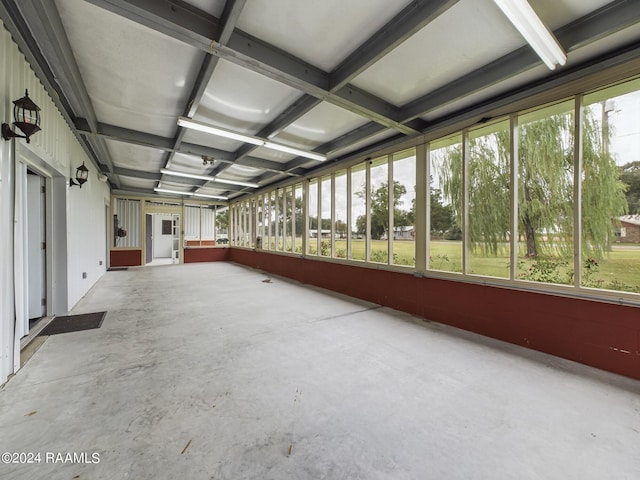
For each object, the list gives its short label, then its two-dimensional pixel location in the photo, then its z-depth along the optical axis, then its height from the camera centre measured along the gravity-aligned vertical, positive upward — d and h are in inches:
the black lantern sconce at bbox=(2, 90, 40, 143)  90.4 +43.5
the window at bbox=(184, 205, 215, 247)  487.5 +22.1
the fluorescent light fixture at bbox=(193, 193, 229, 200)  453.8 +75.2
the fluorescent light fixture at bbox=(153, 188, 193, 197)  393.5 +73.1
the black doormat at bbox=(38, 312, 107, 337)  140.1 -50.6
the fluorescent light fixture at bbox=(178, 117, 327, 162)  155.9 +68.5
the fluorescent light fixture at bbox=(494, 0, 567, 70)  73.7 +65.9
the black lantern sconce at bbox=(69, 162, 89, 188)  175.1 +42.4
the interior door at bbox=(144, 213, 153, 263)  486.6 -1.9
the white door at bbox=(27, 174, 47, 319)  147.6 -3.0
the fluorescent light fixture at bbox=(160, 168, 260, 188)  282.8 +72.8
